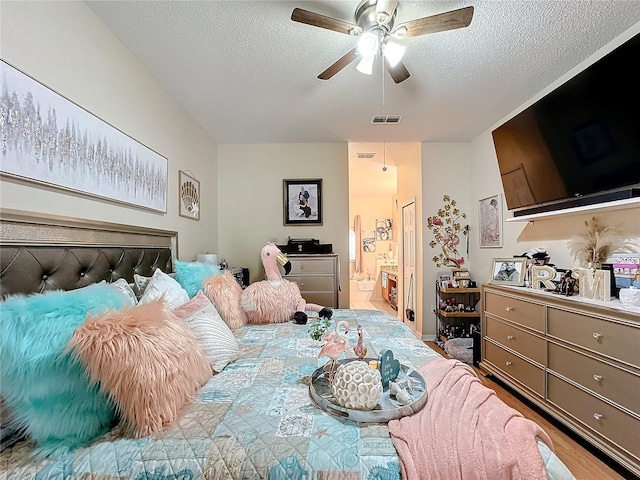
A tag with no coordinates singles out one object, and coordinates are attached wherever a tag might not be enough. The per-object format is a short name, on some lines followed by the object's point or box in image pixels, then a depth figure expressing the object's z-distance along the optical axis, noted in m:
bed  0.81
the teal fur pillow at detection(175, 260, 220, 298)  2.09
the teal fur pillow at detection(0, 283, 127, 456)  0.82
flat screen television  1.76
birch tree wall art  1.24
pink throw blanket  0.79
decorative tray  0.96
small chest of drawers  3.55
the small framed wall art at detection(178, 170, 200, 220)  2.91
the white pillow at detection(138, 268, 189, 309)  1.64
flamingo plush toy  2.24
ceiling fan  1.52
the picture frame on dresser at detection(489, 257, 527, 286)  2.72
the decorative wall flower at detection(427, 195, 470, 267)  4.07
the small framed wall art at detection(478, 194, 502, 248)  3.42
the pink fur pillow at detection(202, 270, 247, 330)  2.04
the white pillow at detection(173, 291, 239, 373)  1.37
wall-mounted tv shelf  1.83
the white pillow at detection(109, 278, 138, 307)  1.42
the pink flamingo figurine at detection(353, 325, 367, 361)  1.34
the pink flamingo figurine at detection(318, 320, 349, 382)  1.26
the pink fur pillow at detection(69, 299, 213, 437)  0.87
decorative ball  0.99
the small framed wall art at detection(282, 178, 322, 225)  4.02
